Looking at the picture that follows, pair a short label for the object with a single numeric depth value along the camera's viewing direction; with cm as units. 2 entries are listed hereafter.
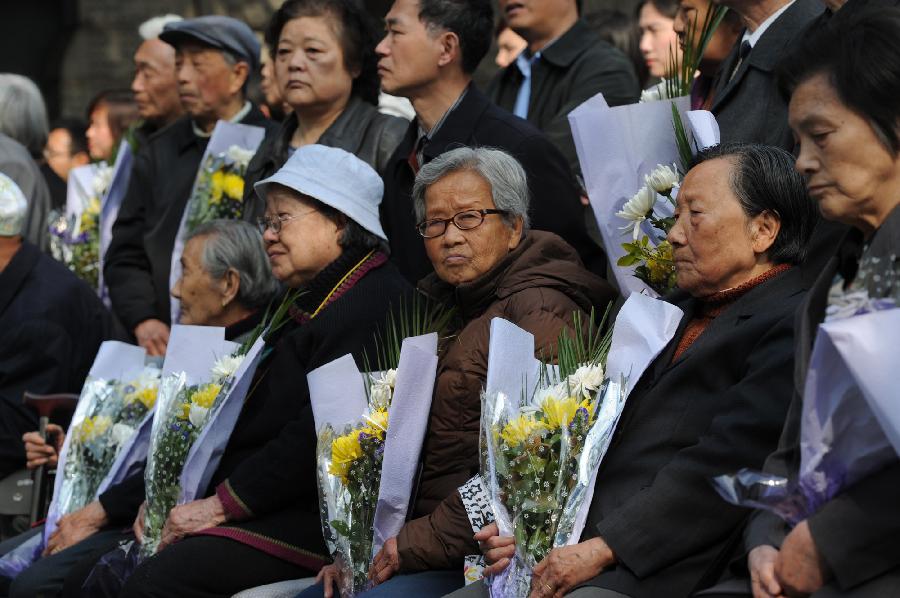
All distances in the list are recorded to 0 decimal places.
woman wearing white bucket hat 1030
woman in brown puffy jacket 915
